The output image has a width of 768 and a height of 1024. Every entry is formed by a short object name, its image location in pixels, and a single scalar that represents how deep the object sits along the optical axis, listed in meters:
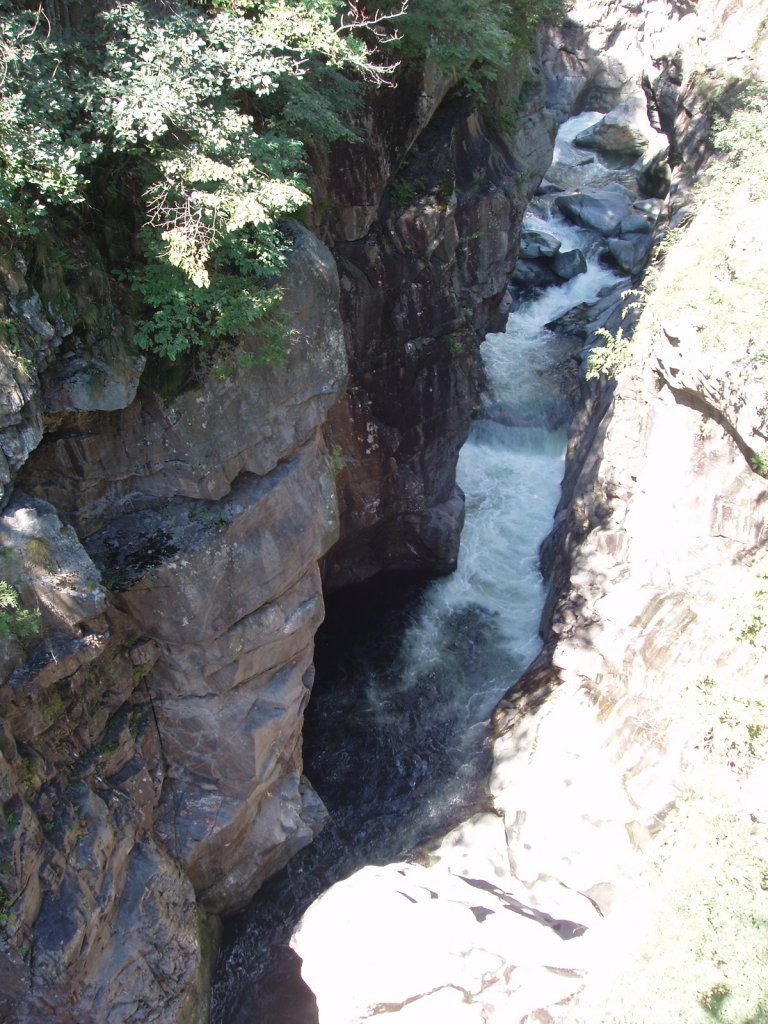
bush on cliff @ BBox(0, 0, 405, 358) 6.98
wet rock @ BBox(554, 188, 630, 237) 24.86
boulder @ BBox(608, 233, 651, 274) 23.23
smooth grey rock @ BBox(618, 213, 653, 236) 24.47
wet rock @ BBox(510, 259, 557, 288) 23.19
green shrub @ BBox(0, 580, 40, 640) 7.37
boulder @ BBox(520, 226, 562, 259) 23.34
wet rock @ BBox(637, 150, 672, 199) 25.77
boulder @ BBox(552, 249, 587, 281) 23.39
